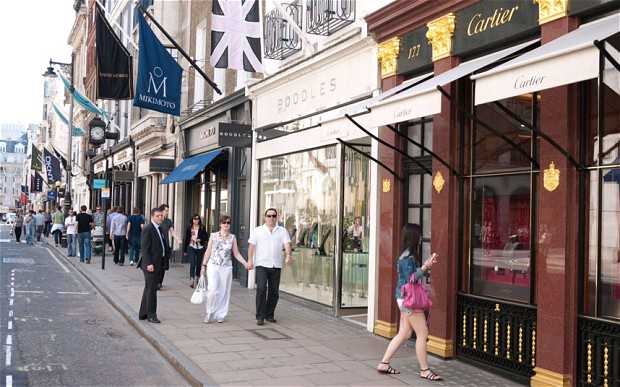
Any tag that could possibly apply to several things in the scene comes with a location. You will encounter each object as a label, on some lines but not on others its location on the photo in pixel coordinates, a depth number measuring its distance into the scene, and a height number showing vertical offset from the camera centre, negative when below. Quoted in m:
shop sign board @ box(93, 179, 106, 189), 24.75 +1.01
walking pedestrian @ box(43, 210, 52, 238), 44.84 -1.13
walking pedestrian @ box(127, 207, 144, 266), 20.11 -0.51
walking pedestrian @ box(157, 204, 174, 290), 11.48 -0.48
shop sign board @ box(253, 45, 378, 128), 10.66 +2.41
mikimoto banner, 16.81 +3.53
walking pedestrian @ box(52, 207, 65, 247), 31.84 -0.78
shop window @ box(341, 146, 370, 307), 11.50 -0.42
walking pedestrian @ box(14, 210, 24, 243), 37.47 -0.97
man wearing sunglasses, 10.61 -0.70
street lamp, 35.44 +4.16
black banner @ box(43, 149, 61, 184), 42.66 +2.74
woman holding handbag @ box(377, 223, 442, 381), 7.00 -0.88
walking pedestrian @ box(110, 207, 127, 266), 21.77 -0.83
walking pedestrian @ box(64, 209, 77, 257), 25.20 -0.88
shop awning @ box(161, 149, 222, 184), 18.09 +1.31
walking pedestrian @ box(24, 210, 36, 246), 35.31 -1.13
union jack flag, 13.88 +3.79
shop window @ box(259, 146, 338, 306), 12.20 +0.01
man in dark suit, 10.38 -0.86
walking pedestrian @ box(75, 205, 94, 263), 22.03 -0.86
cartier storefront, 6.20 +0.44
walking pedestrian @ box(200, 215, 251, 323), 10.50 -0.95
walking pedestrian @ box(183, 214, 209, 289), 15.42 -0.81
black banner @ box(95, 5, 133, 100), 19.92 +4.43
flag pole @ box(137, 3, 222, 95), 15.82 +3.79
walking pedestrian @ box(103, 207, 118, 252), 22.51 -0.36
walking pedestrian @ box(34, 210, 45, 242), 37.19 -0.87
